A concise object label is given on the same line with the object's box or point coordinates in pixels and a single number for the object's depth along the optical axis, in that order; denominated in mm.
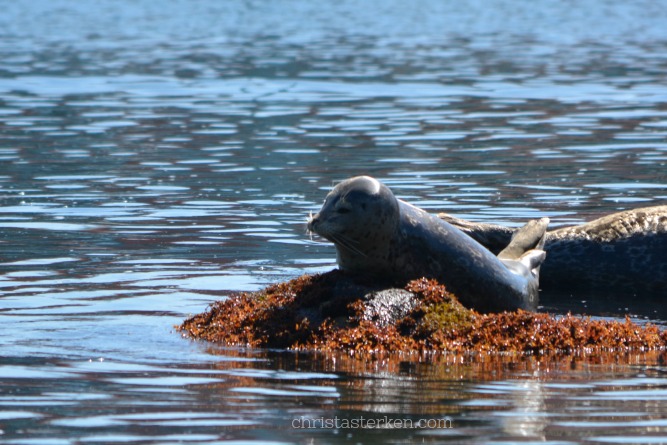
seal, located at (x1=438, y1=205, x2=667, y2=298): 22266
